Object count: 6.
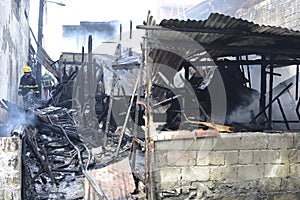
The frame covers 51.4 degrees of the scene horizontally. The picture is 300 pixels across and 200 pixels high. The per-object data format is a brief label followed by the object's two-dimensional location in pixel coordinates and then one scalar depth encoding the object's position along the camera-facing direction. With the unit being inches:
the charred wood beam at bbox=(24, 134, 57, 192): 210.8
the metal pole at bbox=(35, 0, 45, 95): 847.1
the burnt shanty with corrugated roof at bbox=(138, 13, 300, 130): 179.0
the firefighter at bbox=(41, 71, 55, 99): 778.7
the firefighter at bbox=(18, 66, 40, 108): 447.2
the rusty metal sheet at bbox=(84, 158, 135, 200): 190.5
